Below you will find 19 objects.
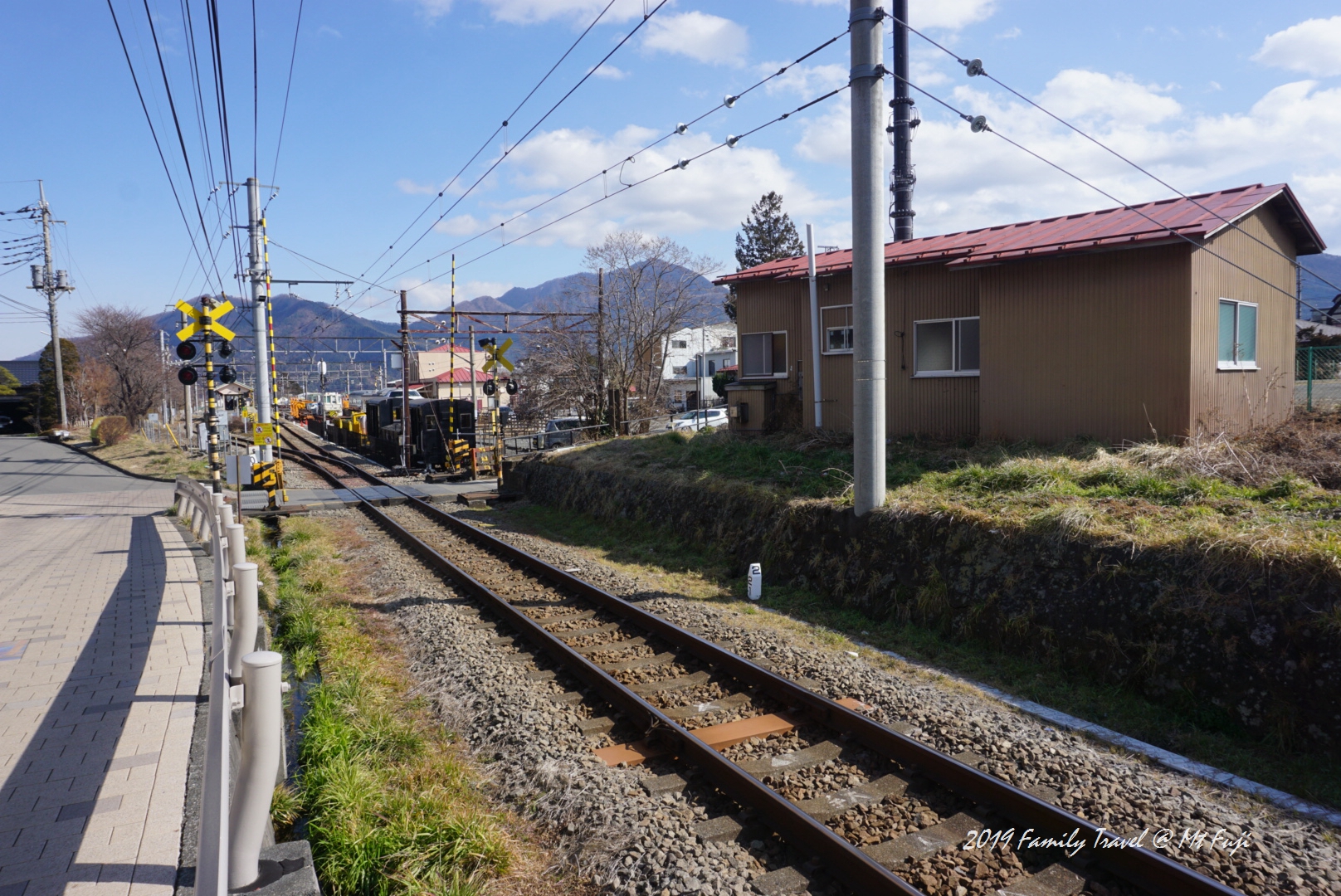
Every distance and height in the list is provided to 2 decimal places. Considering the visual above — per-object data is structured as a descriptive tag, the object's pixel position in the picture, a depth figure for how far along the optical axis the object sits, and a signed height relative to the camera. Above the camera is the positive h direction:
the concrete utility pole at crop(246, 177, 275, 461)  23.03 +3.13
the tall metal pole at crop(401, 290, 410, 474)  26.22 +0.36
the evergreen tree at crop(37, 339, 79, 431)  51.22 +2.25
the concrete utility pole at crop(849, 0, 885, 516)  9.41 +1.68
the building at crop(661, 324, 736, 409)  60.66 +3.10
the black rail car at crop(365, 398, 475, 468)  29.94 -0.88
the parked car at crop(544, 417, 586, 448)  28.22 -1.06
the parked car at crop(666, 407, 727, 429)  33.09 -0.86
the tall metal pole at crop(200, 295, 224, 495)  14.15 +0.20
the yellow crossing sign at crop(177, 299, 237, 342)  13.80 +1.50
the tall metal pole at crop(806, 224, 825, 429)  15.48 +0.98
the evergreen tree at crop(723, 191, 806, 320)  57.50 +11.32
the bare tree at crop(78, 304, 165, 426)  45.44 +2.86
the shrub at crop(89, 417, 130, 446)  38.50 -0.86
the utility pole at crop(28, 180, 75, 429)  45.28 +7.25
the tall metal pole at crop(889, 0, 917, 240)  22.86 +6.68
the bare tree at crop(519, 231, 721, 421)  31.92 +2.37
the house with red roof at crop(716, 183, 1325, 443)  11.01 +1.00
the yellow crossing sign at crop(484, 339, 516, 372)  23.62 +1.43
